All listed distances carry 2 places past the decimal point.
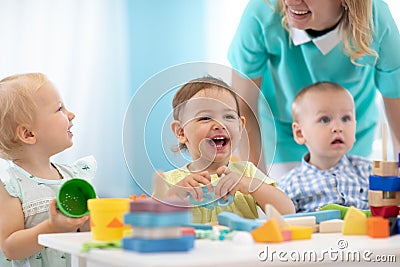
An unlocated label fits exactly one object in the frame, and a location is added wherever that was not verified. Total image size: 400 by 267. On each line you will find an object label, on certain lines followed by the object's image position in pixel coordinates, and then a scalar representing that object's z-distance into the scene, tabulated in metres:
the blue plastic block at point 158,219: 1.55
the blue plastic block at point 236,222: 1.73
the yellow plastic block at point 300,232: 1.71
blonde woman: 2.55
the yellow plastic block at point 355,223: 1.77
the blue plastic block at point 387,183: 1.81
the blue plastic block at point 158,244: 1.55
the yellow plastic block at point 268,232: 1.67
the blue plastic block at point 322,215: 1.85
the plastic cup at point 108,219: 1.68
